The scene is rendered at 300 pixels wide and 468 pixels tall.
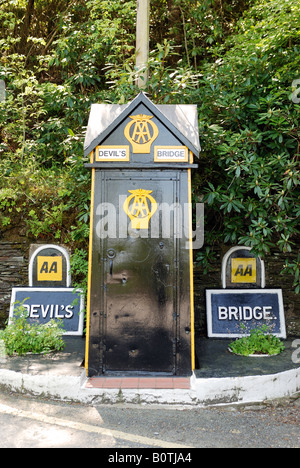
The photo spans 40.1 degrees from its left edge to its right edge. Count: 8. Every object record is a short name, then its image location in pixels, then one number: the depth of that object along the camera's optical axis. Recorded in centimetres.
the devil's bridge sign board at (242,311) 637
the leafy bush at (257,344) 555
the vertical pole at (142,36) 706
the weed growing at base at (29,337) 549
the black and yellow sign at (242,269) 672
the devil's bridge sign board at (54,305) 640
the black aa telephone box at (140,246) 493
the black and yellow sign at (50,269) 670
